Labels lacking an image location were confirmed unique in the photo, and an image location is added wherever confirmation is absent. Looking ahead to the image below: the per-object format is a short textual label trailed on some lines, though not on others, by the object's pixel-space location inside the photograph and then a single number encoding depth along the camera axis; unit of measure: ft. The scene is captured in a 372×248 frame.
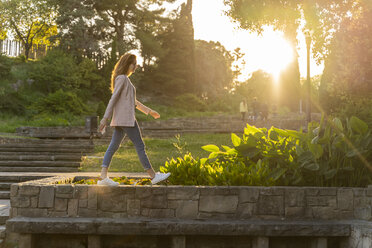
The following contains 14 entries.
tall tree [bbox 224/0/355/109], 52.70
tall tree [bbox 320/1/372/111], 54.65
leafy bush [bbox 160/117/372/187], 19.98
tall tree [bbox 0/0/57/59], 118.62
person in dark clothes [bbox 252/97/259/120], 91.50
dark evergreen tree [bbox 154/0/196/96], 126.11
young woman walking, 20.20
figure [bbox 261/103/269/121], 90.68
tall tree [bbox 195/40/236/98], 145.40
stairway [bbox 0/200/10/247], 18.83
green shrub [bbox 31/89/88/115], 84.58
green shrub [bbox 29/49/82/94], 96.73
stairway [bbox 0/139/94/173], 38.06
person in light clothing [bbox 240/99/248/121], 86.69
